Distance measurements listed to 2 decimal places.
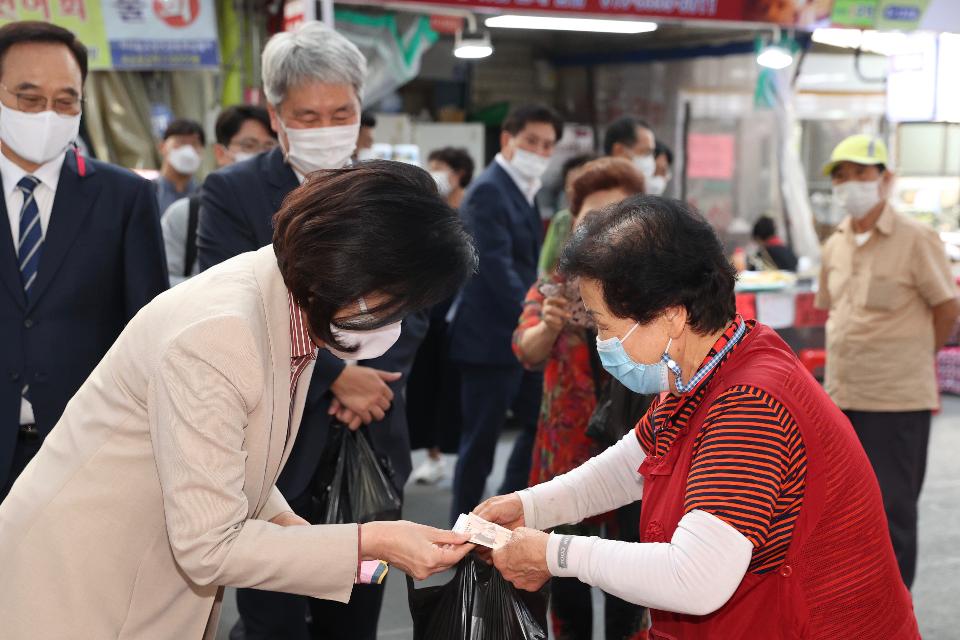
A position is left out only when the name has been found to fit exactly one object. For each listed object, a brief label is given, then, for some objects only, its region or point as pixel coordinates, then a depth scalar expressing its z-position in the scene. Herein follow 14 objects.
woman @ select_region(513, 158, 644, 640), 2.89
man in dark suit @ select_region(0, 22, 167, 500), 2.43
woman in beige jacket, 1.48
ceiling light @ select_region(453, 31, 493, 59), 6.56
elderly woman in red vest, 1.54
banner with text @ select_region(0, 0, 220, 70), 5.97
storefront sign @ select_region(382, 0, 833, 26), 6.45
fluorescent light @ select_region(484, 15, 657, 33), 7.12
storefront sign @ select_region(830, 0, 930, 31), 7.52
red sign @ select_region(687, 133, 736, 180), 9.34
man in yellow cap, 3.74
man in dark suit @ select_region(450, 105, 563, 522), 4.21
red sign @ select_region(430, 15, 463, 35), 6.56
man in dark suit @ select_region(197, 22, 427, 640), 2.52
